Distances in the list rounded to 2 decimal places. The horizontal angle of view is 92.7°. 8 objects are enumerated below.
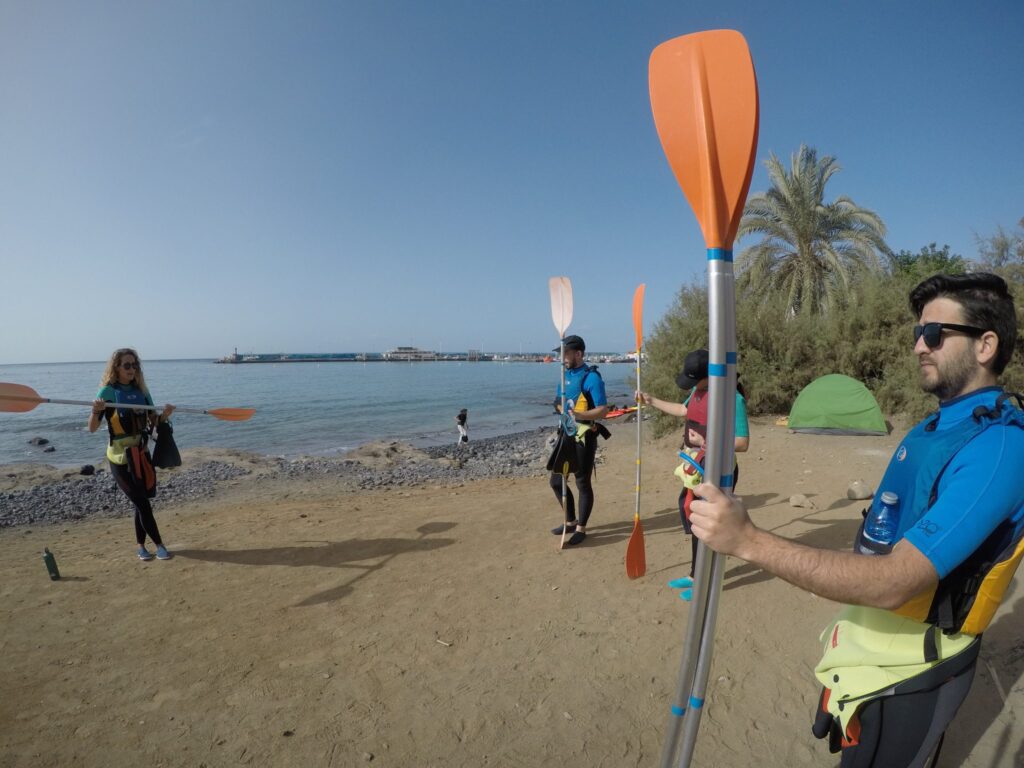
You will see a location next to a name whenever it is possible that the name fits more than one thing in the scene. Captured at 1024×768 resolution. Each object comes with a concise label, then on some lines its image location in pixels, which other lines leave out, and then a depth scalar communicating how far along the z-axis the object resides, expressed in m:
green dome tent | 12.04
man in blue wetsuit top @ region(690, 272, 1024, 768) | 1.22
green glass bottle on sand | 5.29
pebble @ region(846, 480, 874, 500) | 7.07
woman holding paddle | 5.27
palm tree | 17.16
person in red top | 4.16
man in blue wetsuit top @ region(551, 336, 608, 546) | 5.64
